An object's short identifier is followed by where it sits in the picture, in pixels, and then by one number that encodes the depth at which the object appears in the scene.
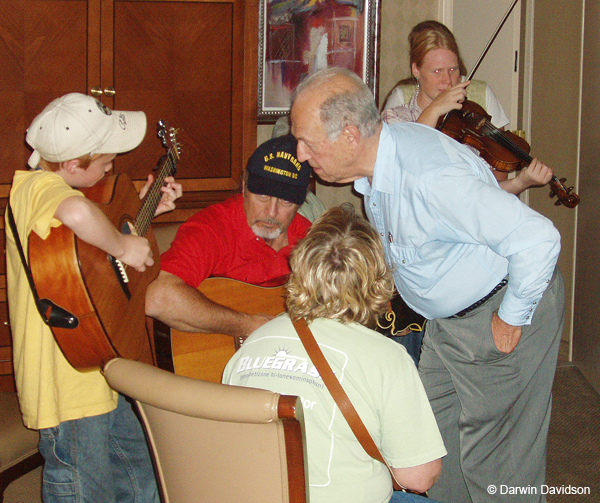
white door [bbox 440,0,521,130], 4.05
